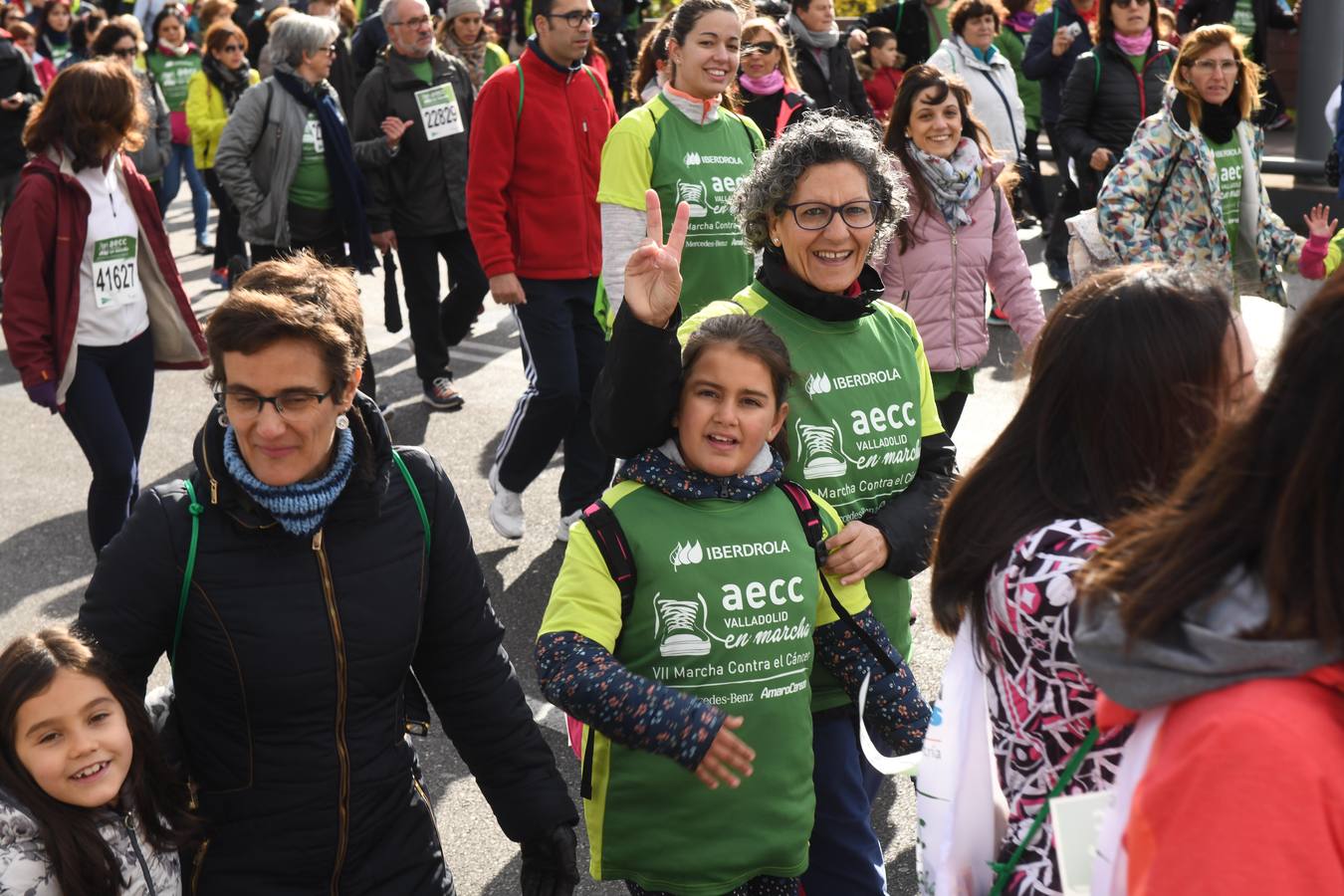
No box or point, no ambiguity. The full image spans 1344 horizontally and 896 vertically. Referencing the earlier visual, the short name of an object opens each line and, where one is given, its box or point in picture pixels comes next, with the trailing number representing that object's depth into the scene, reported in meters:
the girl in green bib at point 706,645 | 2.87
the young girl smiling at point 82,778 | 2.65
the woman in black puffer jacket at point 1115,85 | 9.05
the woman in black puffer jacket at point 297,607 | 2.71
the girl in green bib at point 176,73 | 12.64
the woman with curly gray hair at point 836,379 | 3.03
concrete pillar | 12.23
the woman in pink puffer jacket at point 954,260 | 5.33
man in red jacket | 6.31
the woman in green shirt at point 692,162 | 5.34
